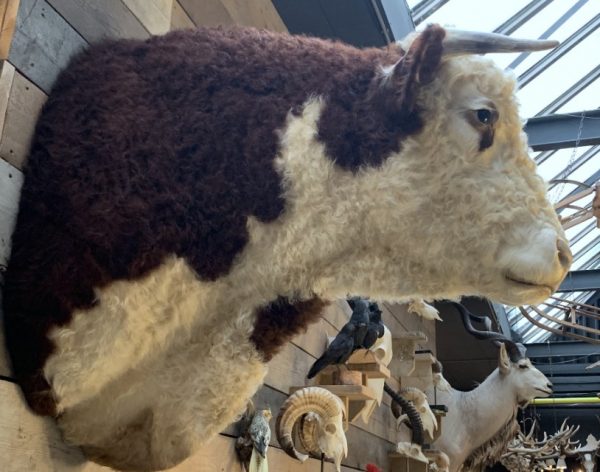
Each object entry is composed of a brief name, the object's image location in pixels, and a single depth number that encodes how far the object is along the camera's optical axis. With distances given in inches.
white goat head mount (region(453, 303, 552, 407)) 161.8
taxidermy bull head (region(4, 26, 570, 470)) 31.8
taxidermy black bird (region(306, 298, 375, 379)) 70.4
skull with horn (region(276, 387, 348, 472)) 68.3
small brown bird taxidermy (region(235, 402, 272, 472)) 59.3
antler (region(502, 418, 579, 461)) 292.0
